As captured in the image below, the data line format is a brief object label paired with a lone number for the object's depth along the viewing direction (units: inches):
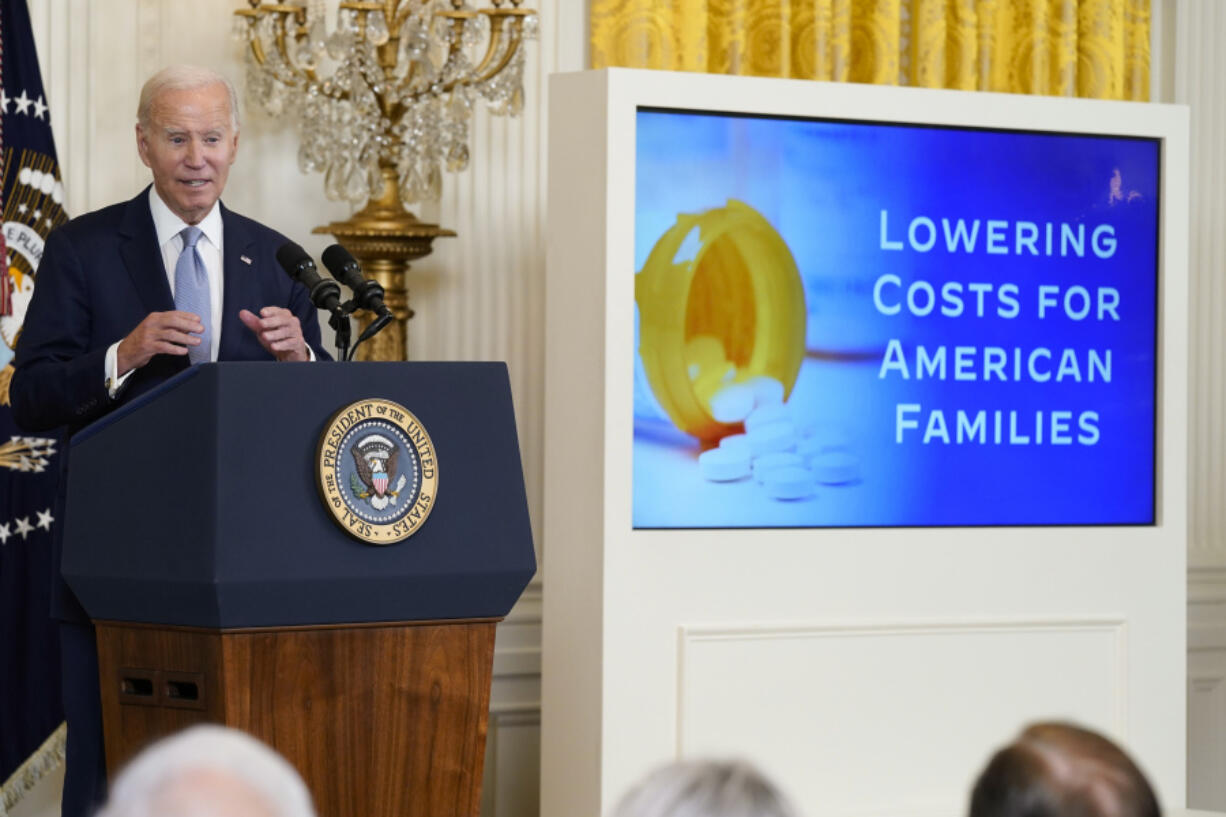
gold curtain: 319.0
